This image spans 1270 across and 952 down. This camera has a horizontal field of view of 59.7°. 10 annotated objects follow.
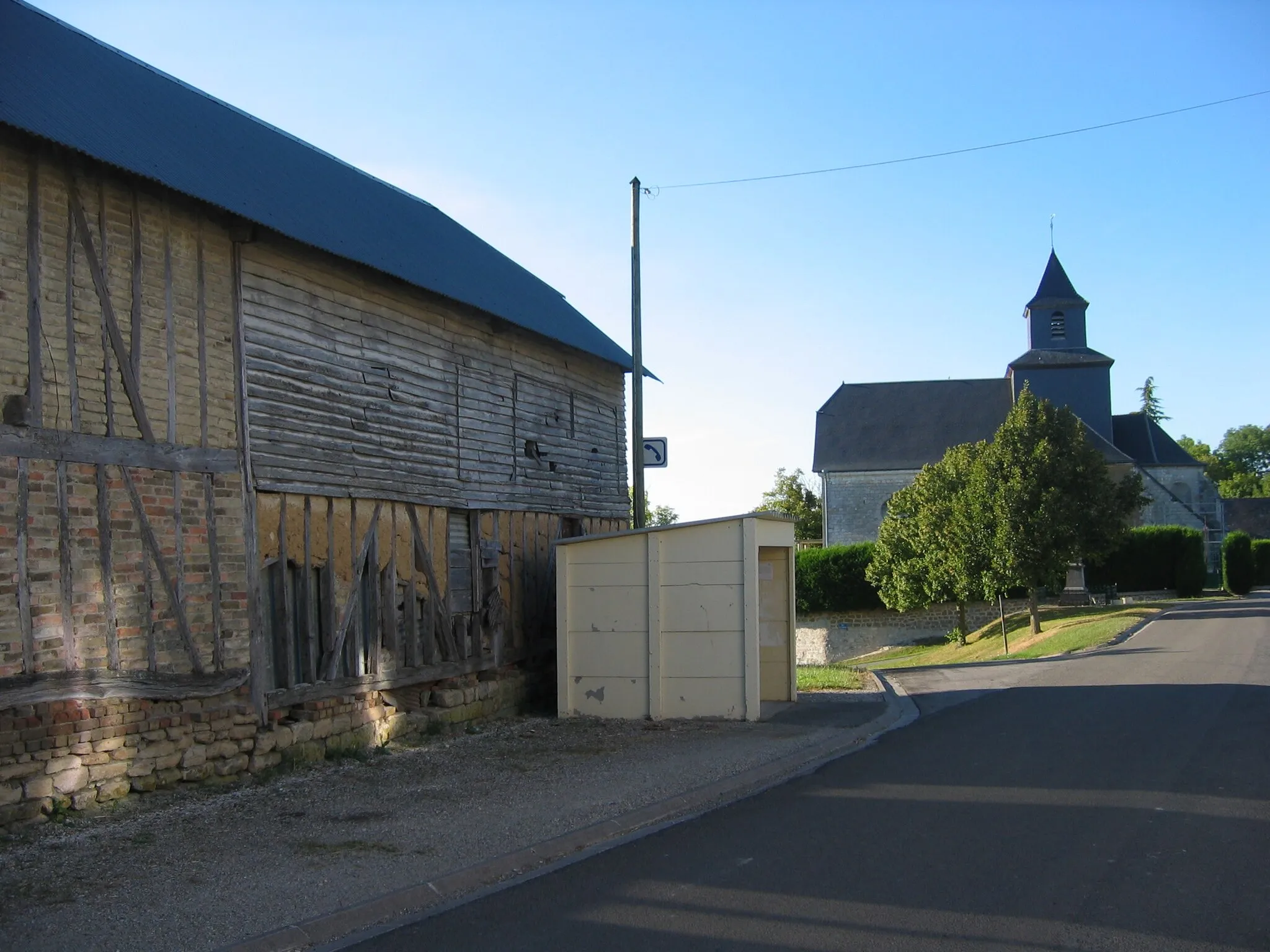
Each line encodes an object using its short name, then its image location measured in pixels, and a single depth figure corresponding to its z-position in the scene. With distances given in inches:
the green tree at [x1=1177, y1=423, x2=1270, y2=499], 4207.7
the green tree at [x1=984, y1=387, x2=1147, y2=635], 1250.6
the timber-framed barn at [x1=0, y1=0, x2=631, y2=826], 328.2
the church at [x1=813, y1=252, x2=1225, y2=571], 2139.5
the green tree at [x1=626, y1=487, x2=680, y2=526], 3412.9
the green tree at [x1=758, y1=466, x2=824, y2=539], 2657.5
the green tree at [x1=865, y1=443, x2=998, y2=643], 1299.2
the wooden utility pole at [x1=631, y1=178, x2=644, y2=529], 629.9
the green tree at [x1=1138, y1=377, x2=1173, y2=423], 4569.4
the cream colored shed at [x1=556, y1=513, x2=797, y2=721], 509.7
